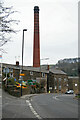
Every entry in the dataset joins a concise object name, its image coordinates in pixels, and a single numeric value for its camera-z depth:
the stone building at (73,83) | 55.24
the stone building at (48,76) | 41.49
